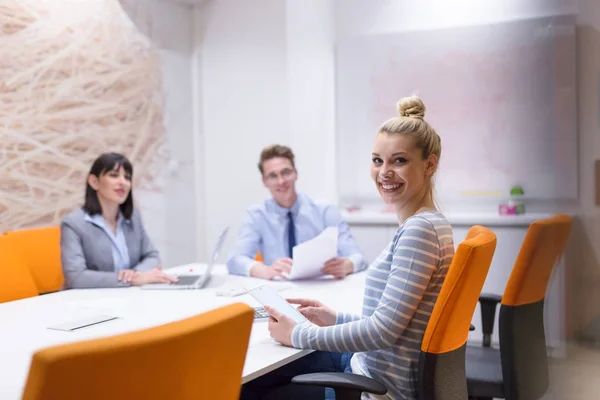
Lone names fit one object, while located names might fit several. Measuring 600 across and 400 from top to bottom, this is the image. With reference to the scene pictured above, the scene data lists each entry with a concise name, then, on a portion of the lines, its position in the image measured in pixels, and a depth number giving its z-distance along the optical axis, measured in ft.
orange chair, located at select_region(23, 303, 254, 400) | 3.37
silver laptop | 9.00
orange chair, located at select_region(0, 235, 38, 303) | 9.18
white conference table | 5.67
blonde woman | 5.66
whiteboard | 12.60
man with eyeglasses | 10.77
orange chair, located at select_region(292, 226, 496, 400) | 5.33
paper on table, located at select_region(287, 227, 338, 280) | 8.72
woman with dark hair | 9.40
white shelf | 12.46
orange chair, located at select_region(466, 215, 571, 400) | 7.24
